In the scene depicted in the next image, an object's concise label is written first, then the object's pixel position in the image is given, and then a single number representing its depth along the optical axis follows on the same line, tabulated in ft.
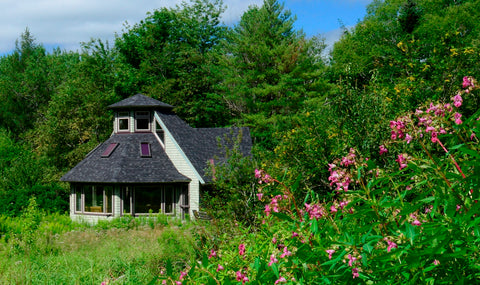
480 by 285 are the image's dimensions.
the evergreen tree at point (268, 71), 111.86
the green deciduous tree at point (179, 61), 123.03
